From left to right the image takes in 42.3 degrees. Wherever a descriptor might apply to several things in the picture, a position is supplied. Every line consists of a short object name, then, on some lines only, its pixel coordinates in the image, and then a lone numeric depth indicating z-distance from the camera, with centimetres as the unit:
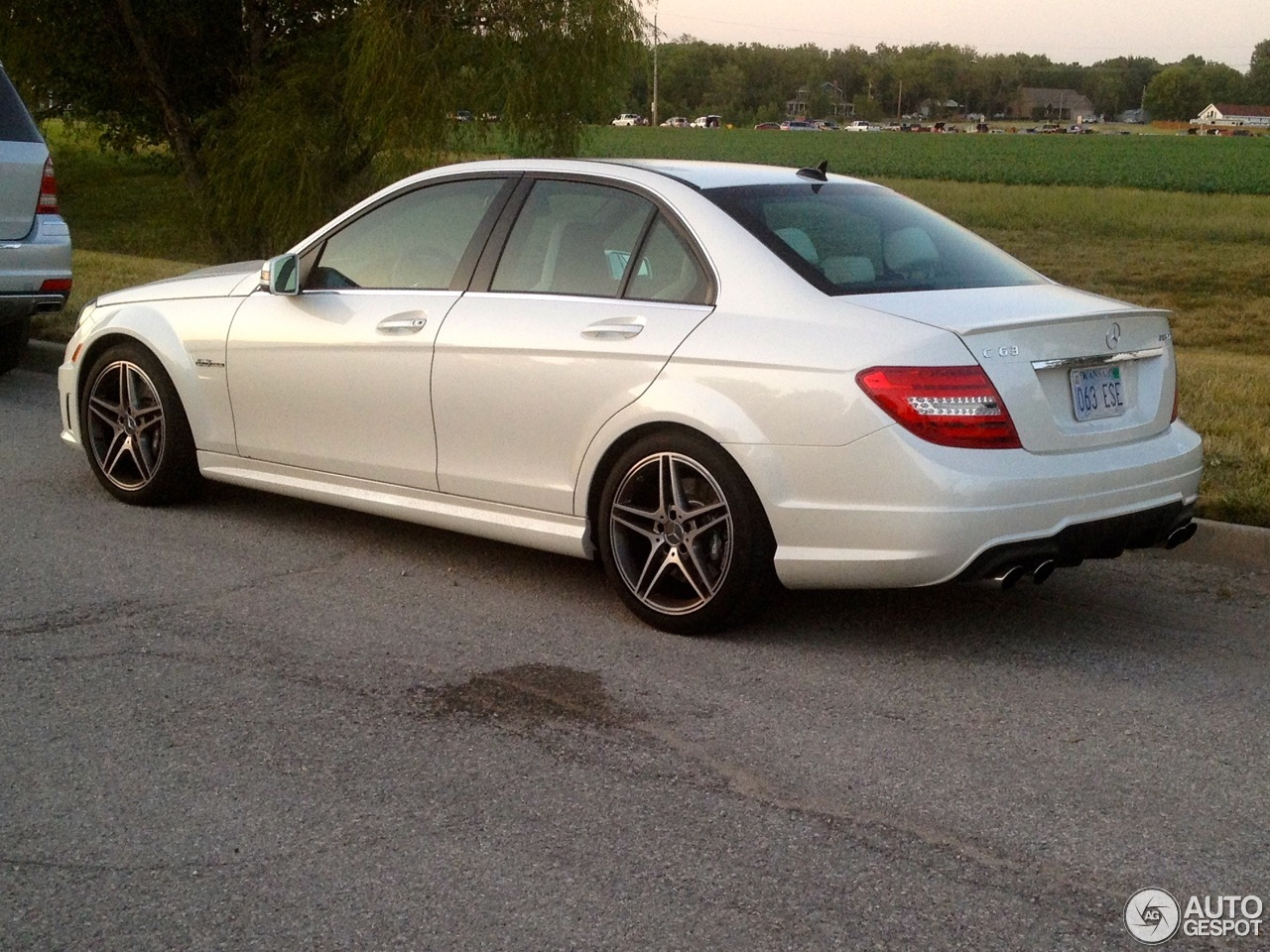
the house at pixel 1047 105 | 16688
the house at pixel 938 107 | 16238
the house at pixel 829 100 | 15325
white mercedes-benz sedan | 498
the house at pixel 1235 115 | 16150
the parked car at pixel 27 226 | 1048
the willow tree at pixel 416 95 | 1844
